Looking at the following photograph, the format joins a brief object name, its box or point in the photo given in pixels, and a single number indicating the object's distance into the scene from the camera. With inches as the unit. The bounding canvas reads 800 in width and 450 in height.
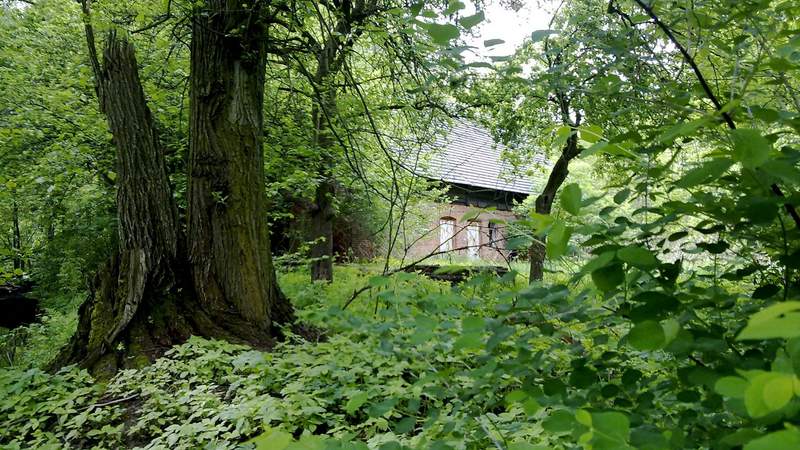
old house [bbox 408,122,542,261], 726.8
